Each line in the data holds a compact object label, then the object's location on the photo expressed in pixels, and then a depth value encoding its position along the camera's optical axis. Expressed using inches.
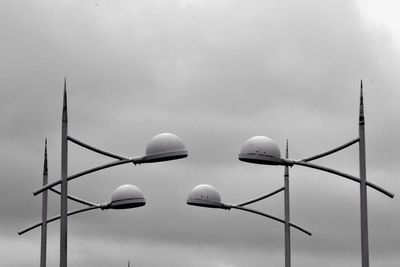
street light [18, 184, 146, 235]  2351.1
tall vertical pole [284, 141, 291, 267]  2578.7
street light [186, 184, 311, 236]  2559.1
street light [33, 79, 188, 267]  2066.9
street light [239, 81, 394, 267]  2105.1
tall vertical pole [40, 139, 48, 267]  2493.8
